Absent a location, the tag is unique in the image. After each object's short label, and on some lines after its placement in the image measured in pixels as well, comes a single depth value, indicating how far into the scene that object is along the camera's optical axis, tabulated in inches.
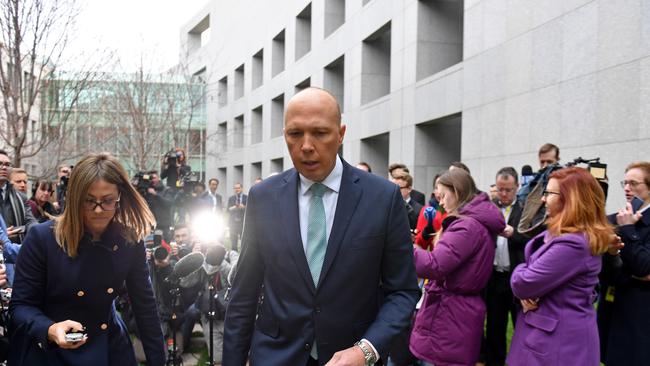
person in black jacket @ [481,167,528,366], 239.0
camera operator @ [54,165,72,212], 344.1
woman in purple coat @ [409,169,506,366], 167.9
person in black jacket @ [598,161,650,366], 166.1
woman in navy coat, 109.2
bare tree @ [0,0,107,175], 390.6
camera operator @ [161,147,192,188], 379.2
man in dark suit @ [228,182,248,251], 674.8
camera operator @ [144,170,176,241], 348.2
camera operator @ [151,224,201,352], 222.5
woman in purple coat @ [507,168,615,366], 138.6
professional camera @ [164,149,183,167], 378.6
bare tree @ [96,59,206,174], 863.1
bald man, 88.8
